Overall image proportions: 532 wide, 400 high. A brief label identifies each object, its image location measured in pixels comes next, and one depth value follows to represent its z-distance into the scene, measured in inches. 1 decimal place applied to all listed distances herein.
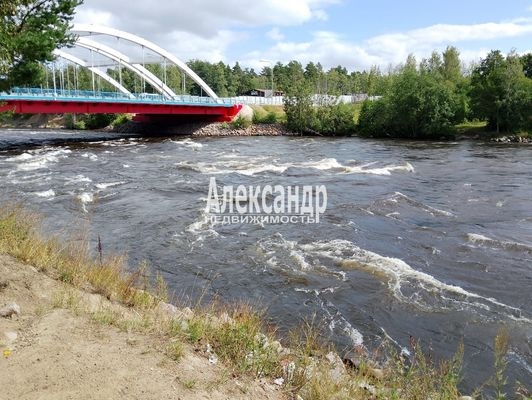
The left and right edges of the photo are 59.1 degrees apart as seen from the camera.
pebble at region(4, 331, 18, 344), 213.2
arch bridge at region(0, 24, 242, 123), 1850.4
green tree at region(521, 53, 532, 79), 2735.2
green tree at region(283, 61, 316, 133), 2529.5
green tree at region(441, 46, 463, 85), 3393.0
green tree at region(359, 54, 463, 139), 2078.0
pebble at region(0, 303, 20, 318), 237.1
